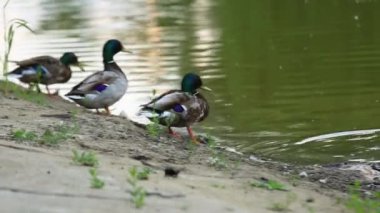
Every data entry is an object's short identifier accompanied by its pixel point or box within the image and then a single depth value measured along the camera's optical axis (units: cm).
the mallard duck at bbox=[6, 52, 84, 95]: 2394
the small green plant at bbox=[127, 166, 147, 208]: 1087
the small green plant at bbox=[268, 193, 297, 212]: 1210
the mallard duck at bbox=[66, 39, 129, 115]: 2108
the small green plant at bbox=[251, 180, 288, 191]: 1346
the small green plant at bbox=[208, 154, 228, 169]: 1602
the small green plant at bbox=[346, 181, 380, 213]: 1218
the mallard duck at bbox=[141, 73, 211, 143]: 1922
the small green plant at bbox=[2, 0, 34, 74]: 2107
